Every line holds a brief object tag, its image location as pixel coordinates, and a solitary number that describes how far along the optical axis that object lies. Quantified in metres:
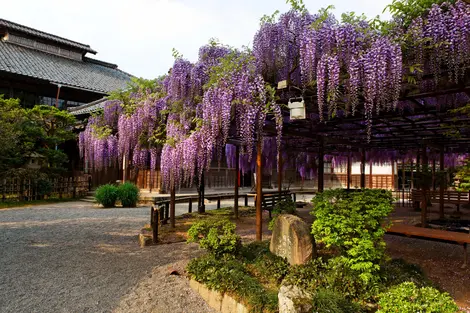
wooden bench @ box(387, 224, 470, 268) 4.25
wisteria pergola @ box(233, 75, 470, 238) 5.02
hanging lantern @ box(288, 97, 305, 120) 4.43
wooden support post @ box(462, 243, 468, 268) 4.25
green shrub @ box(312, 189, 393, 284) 3.12
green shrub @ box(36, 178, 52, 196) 12.30
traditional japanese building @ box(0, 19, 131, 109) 15.18
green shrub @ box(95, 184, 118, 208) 11.33
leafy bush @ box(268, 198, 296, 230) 7.25
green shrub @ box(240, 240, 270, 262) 4.17
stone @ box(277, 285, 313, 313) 2.46
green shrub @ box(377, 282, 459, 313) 2.00
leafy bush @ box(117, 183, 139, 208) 11.66
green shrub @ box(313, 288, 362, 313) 2.54
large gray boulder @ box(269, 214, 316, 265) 3.70
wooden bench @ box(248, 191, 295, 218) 7.79
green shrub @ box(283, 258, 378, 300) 3.01
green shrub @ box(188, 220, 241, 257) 3.98
